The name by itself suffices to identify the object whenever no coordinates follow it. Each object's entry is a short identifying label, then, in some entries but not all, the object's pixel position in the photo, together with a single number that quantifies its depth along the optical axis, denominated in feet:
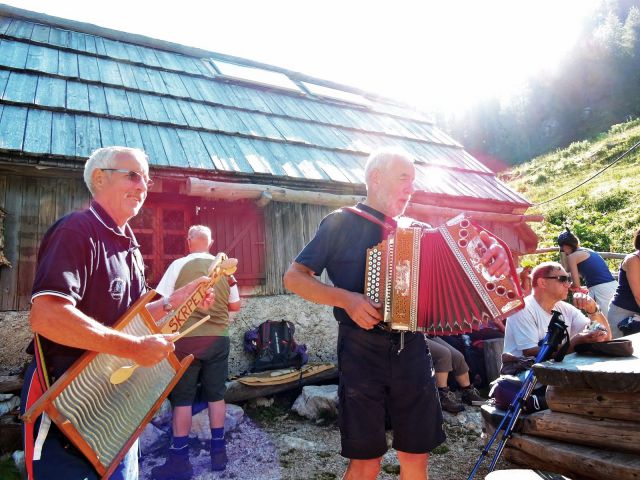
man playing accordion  7.45
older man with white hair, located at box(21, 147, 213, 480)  4.75
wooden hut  16.42
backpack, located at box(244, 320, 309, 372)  18.61
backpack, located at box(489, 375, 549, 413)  10.95
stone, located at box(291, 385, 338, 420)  16.21
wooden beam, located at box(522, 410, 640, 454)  8.19
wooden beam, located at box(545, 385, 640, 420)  8.22
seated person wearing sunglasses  12.68
